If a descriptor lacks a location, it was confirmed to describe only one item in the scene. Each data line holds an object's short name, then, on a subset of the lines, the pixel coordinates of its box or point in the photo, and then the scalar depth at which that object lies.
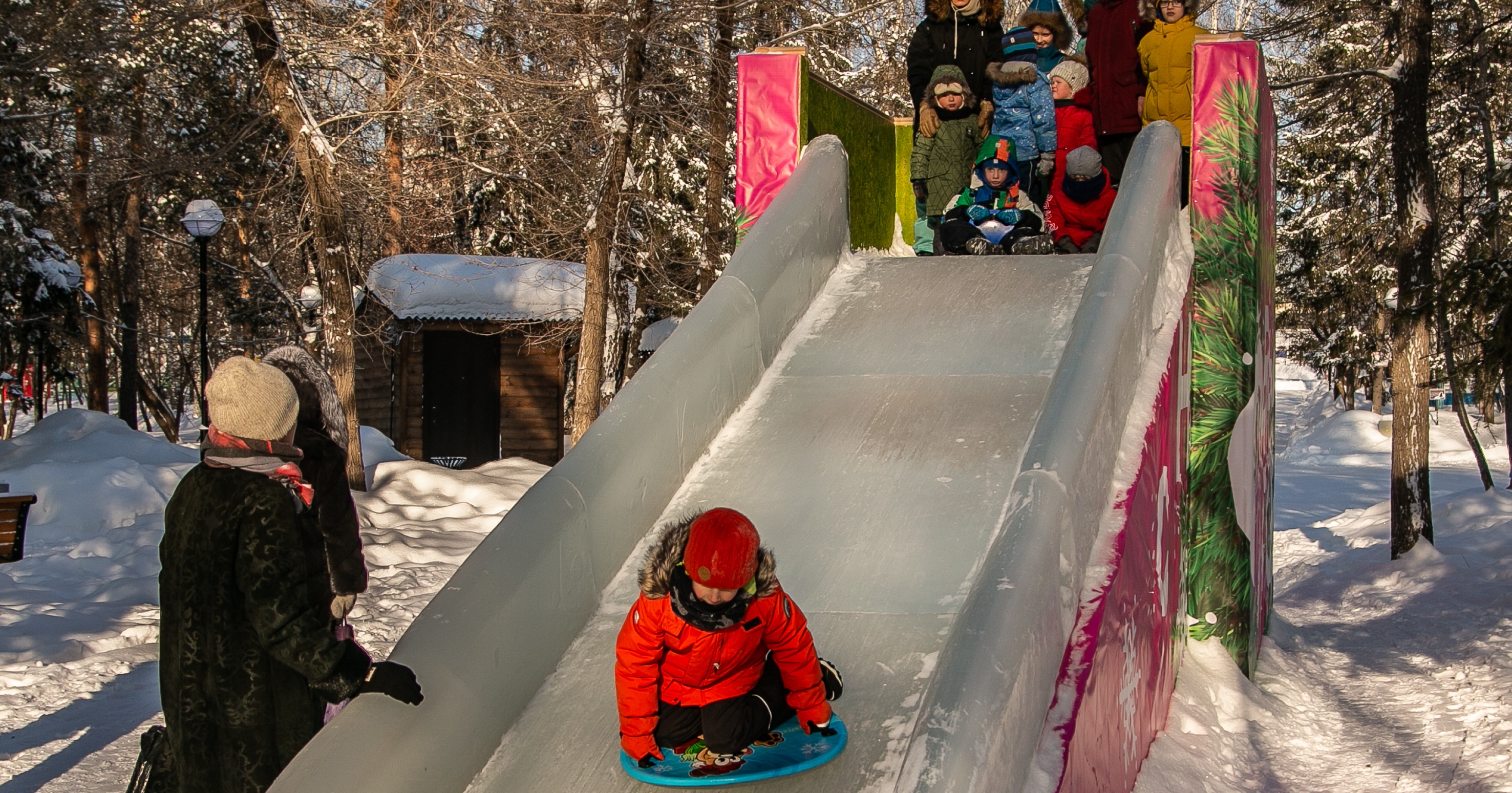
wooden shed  19.11
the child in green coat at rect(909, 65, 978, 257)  7.60
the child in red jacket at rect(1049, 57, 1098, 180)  7.45
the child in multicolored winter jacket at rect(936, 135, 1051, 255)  7.35
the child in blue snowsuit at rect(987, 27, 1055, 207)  7.45
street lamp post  13.63
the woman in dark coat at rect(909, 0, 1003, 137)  7.86
